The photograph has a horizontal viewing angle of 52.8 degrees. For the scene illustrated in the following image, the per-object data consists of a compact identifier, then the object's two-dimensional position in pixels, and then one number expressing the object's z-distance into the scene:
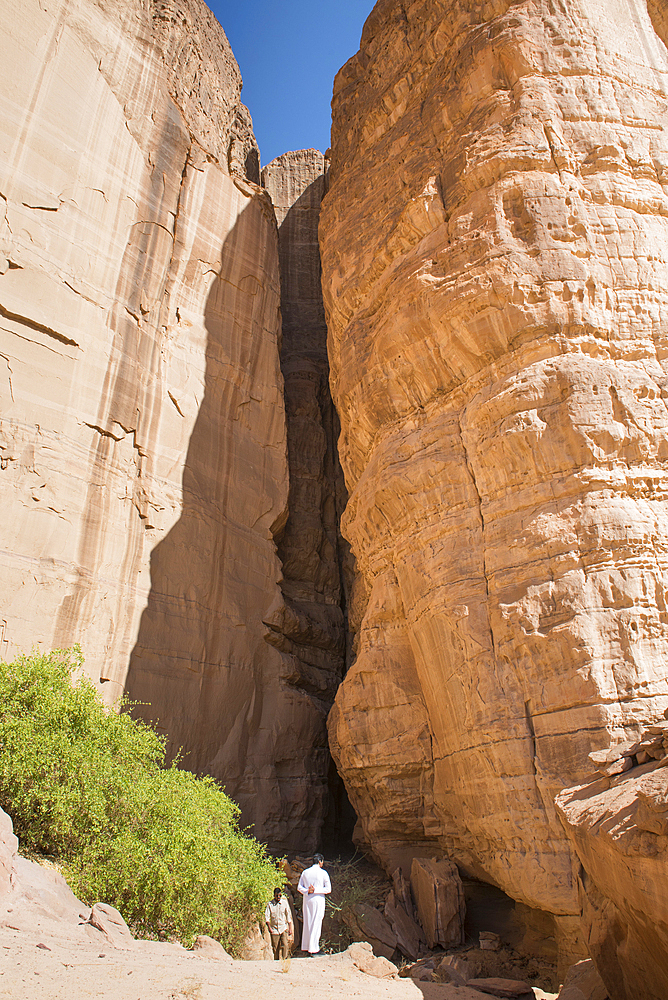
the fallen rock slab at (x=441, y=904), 10.41
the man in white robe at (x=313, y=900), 9.38
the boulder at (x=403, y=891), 10.95
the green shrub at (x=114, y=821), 8.48
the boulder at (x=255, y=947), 9.20
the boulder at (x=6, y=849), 6.77
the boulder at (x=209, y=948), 7.72
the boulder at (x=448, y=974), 8.59
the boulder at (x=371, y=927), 10.11
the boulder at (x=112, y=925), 6.68
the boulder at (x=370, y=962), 8.47
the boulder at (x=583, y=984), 6.53
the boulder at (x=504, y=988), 7.95
